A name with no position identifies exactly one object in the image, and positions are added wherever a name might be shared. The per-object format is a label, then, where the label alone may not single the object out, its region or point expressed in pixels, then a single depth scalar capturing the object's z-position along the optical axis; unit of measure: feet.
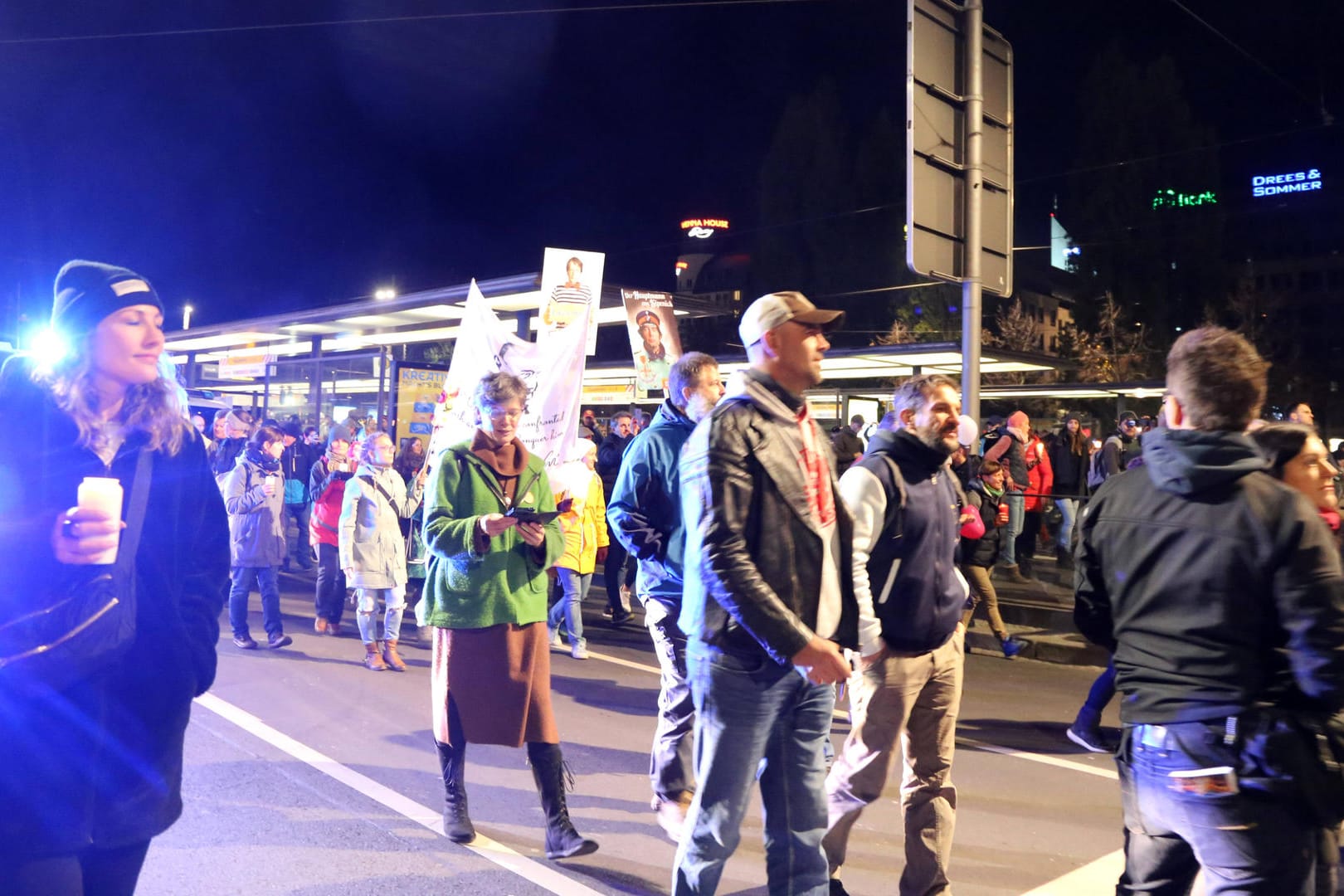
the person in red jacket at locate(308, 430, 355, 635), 32.50
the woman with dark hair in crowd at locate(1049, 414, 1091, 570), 52.39
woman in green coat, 15.25
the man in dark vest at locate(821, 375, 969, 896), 13.07
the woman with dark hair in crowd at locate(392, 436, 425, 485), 46.42
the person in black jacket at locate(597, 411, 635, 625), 38.32
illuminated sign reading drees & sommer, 326.85
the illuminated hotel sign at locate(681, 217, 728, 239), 434.71
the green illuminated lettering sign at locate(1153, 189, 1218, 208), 130.11
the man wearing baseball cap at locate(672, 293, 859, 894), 10.10
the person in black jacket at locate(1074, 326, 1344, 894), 8.16
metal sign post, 30.22
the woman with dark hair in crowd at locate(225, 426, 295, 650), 31.19
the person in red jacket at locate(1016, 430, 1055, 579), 45.85
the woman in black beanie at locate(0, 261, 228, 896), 7.63
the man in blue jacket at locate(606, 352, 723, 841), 16.17
